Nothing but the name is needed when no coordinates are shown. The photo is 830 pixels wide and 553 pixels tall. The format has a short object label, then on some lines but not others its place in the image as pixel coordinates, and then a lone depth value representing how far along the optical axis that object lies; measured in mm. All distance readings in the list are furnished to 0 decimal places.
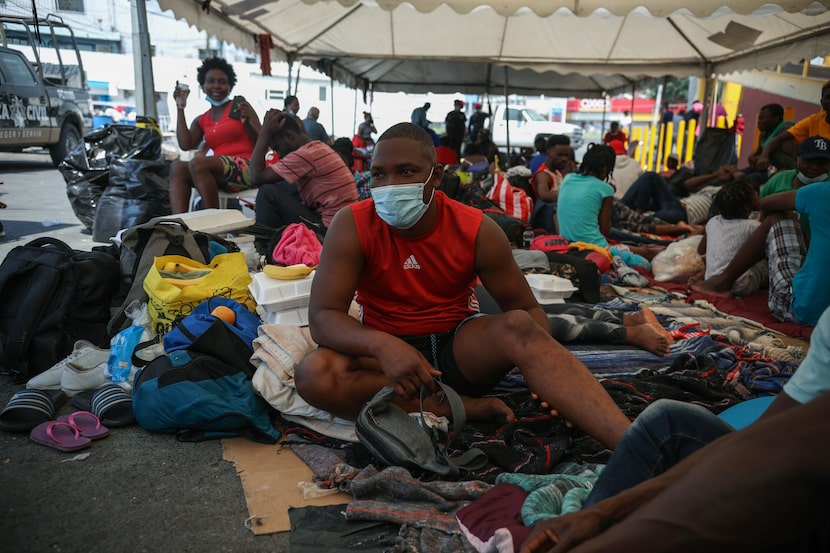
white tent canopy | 7562
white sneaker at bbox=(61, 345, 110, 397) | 3096
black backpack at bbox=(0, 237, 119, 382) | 3287
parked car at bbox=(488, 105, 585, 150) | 26047
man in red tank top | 2557
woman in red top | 5804
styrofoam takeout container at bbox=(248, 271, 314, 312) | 3457
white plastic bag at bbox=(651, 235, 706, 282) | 6048
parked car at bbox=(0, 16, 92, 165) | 9859
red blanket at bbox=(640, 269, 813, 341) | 4504
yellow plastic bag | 3398
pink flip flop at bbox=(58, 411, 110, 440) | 2697
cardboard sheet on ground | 2195
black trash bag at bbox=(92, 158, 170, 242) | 6062
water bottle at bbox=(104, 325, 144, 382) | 3170
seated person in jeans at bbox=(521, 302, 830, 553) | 910
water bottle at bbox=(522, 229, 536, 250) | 7165
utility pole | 6262
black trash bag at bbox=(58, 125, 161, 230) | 6500
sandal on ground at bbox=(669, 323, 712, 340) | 4188
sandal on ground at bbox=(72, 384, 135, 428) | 2837
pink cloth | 4328
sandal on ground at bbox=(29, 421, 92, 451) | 2584
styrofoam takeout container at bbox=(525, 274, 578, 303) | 4602
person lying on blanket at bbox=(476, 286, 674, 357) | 3906
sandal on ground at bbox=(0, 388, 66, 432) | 2715
